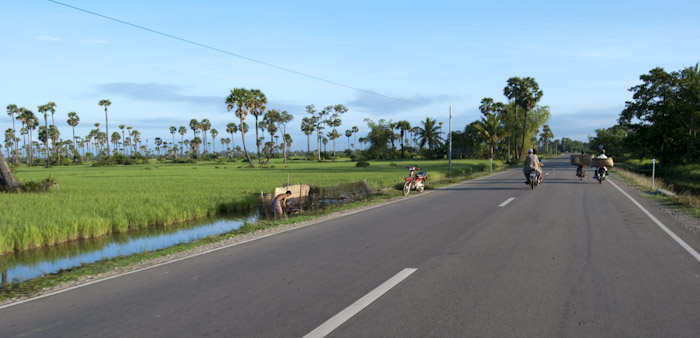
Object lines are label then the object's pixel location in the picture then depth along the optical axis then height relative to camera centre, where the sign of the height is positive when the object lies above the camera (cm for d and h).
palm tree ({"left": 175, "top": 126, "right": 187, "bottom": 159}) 14312 +671
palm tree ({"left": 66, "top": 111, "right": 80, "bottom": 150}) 9662 +719
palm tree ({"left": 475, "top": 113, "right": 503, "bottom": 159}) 6800 +315
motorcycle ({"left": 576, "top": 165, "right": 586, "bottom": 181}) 2331 -143
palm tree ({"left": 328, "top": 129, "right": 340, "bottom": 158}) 10588 +342
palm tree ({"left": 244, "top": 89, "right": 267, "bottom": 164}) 6175 +718
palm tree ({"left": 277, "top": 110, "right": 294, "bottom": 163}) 9462 +704
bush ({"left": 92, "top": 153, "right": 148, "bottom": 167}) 7525 -224
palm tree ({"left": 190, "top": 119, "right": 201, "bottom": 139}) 12375 +735
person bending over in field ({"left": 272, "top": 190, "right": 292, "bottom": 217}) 1384 -190
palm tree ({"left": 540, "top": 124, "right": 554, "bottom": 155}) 14475 +457
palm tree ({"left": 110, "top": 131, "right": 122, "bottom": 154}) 13685 +401
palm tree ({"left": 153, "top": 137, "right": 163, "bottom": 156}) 15712 +323
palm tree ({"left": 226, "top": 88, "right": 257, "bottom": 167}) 5994 +715
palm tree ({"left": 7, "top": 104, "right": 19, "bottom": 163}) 8294 +840
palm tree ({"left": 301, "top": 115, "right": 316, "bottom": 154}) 9837 +549
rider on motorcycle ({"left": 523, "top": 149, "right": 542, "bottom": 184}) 1800 -73
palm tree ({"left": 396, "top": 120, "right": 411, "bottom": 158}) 9708 +491
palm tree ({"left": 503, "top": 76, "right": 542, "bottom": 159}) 6272 +850
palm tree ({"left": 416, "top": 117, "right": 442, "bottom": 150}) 8850 +288
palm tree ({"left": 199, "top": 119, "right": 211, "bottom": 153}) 12606 +740
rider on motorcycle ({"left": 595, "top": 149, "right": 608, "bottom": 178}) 2108 -57
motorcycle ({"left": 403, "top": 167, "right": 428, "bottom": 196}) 1752 -149
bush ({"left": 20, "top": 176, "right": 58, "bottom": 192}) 2031 -177
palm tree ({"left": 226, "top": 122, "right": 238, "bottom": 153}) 11719 +601
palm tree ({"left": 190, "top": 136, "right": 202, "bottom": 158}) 14062 +183
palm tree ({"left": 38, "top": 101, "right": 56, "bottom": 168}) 8000 +817
